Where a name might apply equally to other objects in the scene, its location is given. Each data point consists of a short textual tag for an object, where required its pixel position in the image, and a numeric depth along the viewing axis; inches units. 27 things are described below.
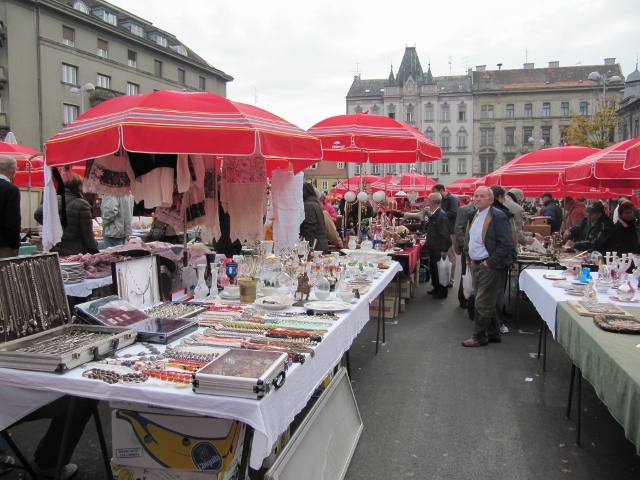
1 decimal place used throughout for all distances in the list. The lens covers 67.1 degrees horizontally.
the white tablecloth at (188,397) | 73.7
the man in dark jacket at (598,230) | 257.8
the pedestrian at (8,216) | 172.2
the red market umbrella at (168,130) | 121.6
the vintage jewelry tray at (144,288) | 121.0
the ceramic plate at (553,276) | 195.8
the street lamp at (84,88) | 736.7
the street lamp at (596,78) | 605.0
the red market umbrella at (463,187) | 837.2
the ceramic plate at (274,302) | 130.6
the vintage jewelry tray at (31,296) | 90.1
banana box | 88.7
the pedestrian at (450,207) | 334.0
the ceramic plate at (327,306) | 129.1
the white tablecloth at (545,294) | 158.2
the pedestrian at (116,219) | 277.3
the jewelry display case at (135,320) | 102.2
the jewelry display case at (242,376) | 74.3
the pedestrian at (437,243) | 318.0
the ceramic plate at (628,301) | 154.4
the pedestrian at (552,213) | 462.9
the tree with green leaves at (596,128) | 845.6
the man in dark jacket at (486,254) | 202.4
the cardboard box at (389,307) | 262.4
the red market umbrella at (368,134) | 240.7
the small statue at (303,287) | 141.1
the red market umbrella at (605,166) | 210.7
